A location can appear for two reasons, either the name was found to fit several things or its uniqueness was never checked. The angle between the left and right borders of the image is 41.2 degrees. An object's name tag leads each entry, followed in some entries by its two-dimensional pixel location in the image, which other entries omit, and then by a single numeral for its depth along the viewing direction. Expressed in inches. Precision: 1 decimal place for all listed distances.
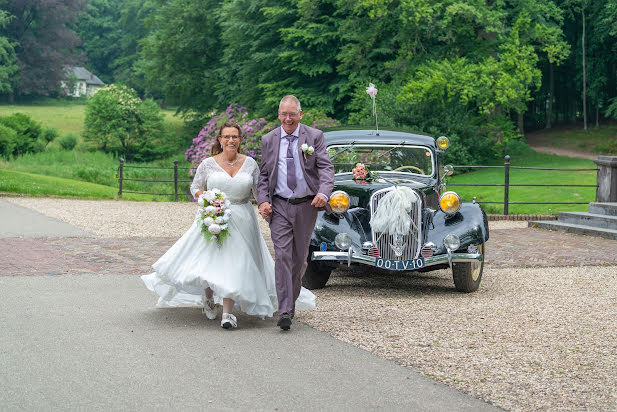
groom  282.0
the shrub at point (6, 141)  1734.7
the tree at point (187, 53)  1838.1
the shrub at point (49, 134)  1968.9
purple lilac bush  1024.7
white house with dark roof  3365.2
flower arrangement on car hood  394.3
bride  281.9
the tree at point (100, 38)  3602.4
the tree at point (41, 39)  2876.5
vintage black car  356.1
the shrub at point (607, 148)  1690.9
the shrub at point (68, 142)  1963.6
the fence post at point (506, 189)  792.9
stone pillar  681.6
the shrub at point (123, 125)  2009.1
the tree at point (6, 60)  2647.6
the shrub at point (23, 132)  1802.4
